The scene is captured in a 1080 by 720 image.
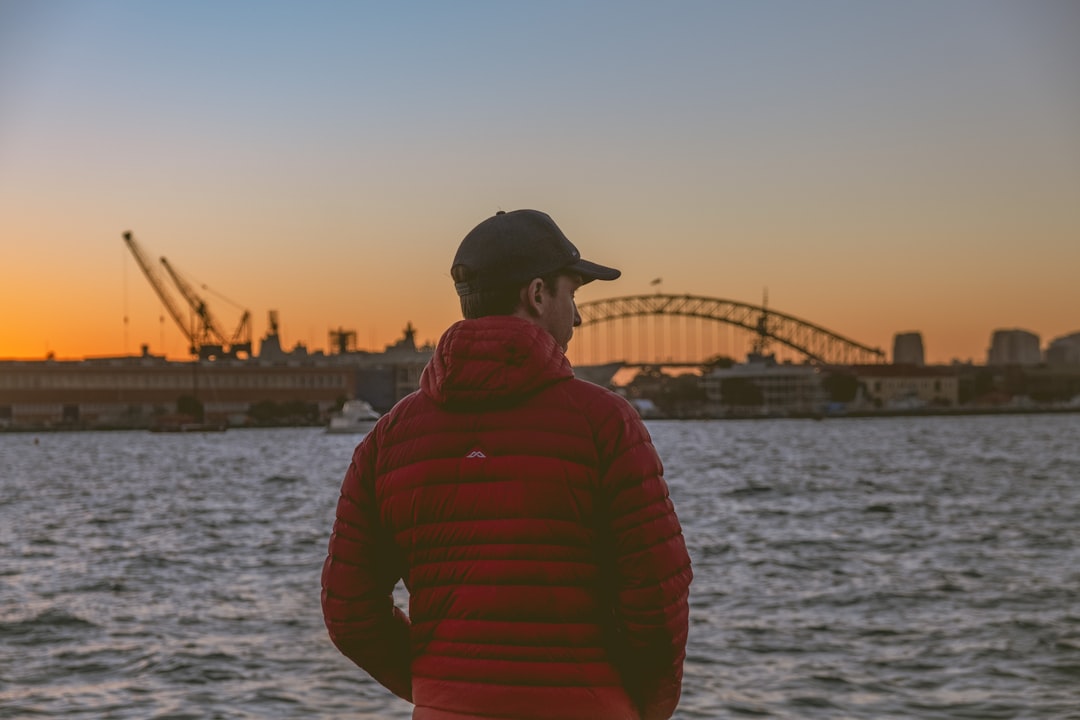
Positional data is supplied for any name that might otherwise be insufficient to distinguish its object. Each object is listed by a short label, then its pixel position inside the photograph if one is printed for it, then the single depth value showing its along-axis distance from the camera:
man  2.49
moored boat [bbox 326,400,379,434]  109.19
